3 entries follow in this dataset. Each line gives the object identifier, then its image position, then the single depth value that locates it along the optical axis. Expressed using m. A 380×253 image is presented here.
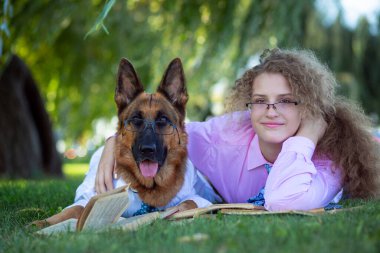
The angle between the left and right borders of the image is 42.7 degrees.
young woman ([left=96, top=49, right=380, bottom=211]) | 3.73
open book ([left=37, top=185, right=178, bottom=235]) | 3.09
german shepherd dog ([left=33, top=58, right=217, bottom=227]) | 3.92
